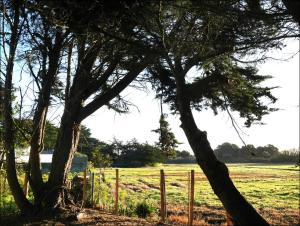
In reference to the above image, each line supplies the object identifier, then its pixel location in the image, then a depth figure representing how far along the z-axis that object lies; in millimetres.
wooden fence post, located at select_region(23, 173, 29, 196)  16708
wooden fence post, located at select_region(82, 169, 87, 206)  15375
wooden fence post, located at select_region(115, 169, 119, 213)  14591
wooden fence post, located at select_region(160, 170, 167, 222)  12664
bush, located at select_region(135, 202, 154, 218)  14250
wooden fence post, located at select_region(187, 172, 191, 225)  13016
